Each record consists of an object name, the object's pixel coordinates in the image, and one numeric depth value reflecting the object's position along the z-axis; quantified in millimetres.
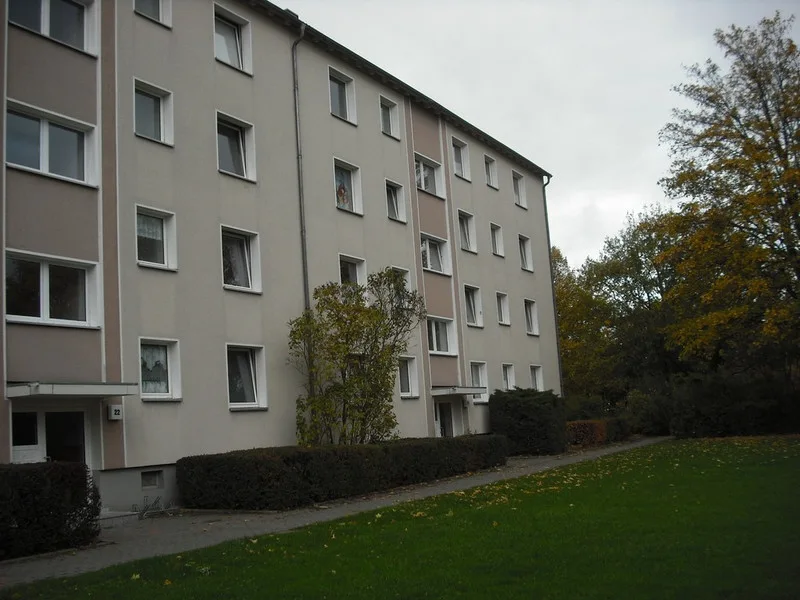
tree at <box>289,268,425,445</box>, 20562
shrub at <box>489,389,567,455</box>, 29203
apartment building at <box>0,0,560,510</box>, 15492
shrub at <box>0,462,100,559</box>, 11555
